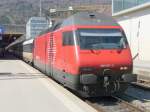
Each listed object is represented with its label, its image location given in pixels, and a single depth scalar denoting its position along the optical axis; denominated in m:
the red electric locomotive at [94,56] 12.54
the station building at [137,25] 30.91
